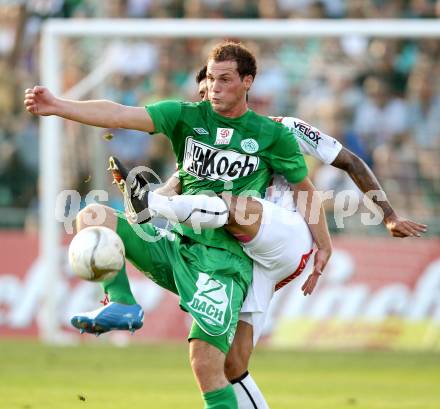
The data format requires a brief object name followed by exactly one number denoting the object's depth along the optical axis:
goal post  34.56
